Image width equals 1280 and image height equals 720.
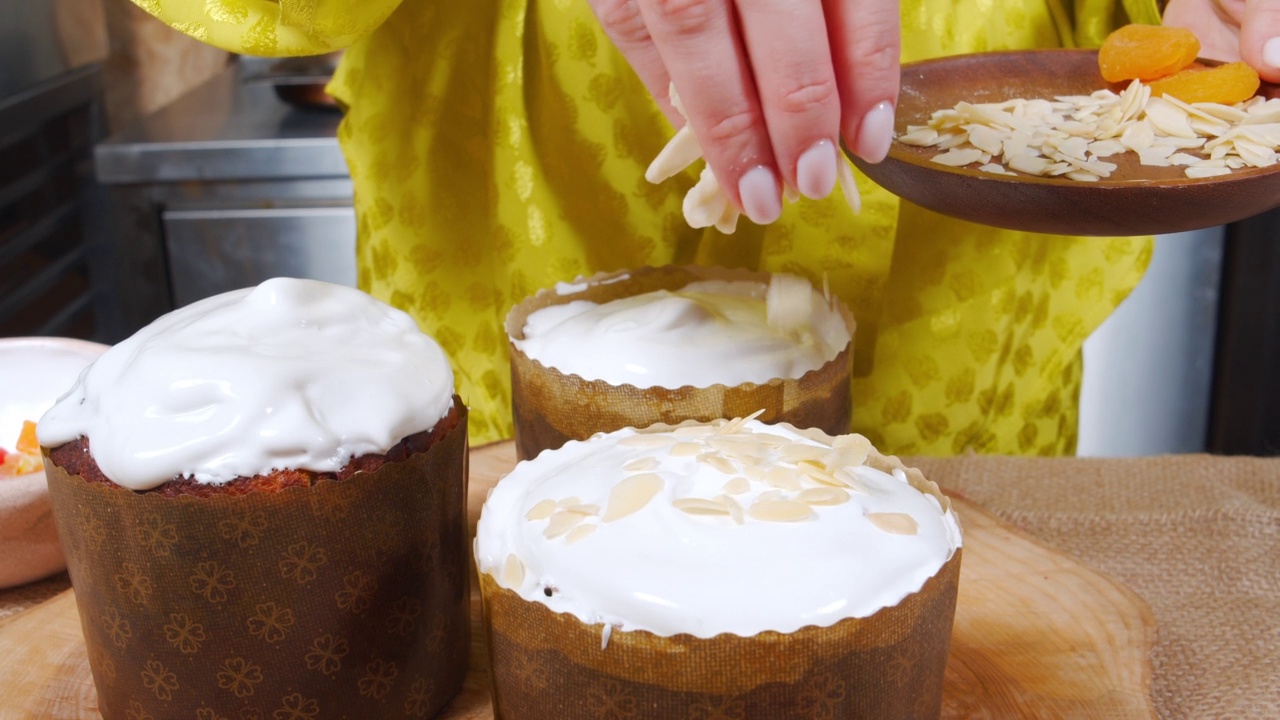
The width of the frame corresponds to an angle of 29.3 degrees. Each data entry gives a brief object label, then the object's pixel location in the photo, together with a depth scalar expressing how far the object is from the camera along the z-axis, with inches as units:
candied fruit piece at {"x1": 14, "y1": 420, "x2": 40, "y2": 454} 27.1
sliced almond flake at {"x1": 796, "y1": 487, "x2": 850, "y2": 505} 22.7
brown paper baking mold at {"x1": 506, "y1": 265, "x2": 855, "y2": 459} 26.2
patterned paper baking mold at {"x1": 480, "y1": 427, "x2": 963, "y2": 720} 21.6
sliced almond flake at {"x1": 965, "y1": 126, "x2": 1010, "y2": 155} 26.2
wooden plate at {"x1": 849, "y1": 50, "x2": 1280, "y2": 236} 24.1
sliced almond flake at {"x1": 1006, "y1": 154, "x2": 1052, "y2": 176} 25.4
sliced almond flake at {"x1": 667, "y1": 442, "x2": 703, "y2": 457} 23.6
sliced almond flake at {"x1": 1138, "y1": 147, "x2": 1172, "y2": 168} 25.9
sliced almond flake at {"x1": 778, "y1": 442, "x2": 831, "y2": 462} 23.6
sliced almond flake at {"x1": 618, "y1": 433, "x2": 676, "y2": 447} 24.2
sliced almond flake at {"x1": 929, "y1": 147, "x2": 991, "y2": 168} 25.9
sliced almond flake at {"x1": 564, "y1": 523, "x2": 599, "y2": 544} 22.5
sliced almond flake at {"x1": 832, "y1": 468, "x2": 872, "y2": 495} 23.1
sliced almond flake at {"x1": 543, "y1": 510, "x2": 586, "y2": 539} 22.7
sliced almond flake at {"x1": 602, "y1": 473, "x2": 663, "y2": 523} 22.7
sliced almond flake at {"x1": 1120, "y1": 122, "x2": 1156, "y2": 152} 26.3
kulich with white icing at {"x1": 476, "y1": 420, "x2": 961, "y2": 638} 21.8
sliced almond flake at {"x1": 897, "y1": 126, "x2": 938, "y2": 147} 26.6
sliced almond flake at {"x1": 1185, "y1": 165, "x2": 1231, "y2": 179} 25.0
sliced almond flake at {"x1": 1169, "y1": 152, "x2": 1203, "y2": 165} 25.8
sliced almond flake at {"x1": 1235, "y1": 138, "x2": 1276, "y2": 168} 25.1
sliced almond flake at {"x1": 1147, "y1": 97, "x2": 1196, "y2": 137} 26.5
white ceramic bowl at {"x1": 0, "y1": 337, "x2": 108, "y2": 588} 26.3
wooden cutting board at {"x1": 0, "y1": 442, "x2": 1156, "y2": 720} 24.7
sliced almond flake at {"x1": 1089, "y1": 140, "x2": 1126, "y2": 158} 26.1
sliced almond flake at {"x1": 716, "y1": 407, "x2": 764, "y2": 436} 24.5
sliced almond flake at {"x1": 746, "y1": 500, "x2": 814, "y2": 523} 22.4
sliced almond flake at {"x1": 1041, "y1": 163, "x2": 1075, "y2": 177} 25.3
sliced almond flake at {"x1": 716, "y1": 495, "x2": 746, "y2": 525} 22.4
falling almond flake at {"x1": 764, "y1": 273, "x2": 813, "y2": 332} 27.2
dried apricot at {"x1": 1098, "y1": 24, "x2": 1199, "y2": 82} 27.4
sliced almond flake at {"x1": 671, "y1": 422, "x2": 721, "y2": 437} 24.6
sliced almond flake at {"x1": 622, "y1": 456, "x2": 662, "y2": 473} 23.4
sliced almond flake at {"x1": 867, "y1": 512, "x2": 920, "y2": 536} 22.6
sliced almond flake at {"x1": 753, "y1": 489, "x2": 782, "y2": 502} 22.7
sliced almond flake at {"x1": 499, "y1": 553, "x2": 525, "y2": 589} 22.5
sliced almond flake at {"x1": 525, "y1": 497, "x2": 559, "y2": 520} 23.1
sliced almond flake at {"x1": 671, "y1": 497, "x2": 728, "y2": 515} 22.5
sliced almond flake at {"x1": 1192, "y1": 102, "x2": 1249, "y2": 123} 26.5
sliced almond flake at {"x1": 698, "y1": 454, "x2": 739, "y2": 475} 23.1
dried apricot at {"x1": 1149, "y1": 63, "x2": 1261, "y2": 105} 27.1
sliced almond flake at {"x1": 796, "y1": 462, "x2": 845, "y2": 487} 23.1
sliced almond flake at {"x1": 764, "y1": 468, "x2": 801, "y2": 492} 23.0
